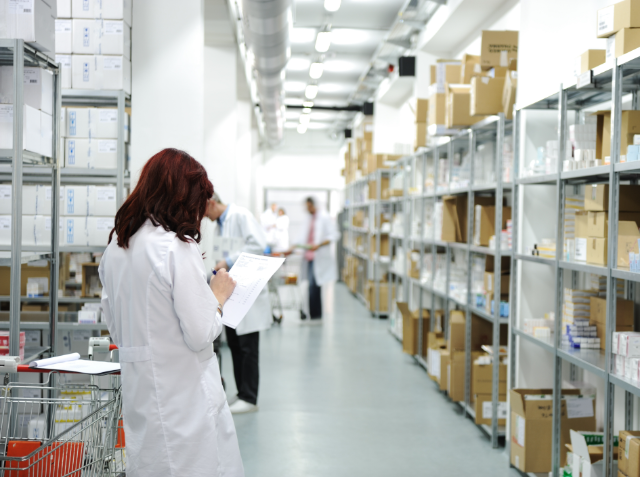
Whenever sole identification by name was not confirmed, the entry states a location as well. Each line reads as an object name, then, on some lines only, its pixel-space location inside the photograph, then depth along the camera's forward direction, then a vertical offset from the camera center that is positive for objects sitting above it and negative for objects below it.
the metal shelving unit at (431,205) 3.95 +0.18
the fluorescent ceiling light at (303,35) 8.71 +2.91
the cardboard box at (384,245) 9.36 -0.23
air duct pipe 4.42 +1.67
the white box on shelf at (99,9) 3.85 +1.40
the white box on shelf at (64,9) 3.86 +1.40
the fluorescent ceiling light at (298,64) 10.40 +2.96
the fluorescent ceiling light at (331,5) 6.80 +2.58
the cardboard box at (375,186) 9.37 +0.69
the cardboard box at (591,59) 2.96 +0.87
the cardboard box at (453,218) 4.96 +0.11
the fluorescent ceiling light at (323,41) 8.20 +2.68
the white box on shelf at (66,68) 3.86 +1.01
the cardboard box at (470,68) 4.74 +1.31
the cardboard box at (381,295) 9.08 -0.99
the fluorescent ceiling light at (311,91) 11.80 +2.80
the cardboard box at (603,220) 2.75 +0.06
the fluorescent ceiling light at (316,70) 10.06 +2.75
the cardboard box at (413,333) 6.14 -1.05
